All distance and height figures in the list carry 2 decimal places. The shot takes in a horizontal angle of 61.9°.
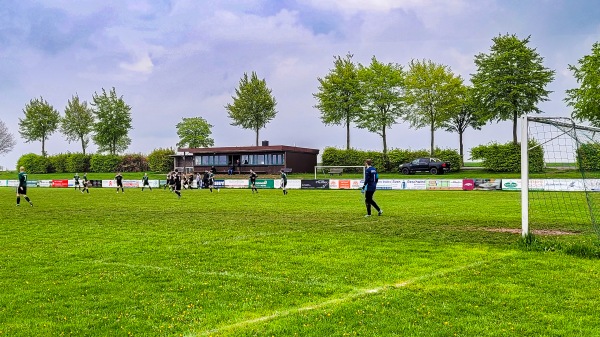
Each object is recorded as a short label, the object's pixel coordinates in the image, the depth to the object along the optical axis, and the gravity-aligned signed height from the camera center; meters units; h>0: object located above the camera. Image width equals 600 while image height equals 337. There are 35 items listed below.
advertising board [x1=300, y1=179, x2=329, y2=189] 49.31 -0.78
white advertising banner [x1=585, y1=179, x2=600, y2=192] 26.57 -0.80
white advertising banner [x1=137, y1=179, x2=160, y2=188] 59.34 -0.62
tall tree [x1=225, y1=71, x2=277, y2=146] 76.50 +10.86
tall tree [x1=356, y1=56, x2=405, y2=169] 66.62 +10.11
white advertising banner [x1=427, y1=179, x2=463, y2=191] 44.69 -0.99
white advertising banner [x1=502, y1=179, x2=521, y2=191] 42.37 -1.10
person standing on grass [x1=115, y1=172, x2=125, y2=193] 44.94 -0.05
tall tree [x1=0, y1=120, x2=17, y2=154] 102.94 +8.30
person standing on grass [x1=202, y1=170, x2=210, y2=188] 57.48 -0.34
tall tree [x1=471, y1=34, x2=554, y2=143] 60.28 +11.19
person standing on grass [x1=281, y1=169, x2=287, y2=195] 38.61 -0.37
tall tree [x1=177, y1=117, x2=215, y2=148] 102.44 +9.37
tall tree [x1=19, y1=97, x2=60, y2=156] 90.81 +10.73
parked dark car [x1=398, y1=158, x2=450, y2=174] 57.69 +0.87
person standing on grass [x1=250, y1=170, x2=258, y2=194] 40.64 -0.14
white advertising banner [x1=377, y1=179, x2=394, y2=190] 47.12 -0.94
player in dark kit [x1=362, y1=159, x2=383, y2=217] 19.48 -0.34
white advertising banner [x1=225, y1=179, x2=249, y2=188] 53.78 -0.71
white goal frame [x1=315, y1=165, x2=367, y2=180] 59.12 +0.91
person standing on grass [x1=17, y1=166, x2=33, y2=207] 27.30 -0.23
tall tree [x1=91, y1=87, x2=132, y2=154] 83.69 +9.99
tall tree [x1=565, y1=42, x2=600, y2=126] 50.38 +8.44
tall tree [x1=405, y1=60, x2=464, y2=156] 68.38 +10.82
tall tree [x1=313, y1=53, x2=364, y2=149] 67.12 +10.66
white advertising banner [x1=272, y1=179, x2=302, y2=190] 51.22 -0.85
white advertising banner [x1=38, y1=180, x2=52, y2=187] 66.62 -0.45
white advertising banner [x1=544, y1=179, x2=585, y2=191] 34.97 -0.98
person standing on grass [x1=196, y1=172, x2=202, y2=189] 55.87 -0.49
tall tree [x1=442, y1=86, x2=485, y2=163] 81.97 +8.46
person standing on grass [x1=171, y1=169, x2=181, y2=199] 35.16 -0.39
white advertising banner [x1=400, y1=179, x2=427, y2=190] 45.62 -0.95
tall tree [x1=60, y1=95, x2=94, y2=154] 91.19 +10.56
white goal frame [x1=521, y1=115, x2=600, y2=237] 12.52 +0.60
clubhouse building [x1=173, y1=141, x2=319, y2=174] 67.31 +2.47
